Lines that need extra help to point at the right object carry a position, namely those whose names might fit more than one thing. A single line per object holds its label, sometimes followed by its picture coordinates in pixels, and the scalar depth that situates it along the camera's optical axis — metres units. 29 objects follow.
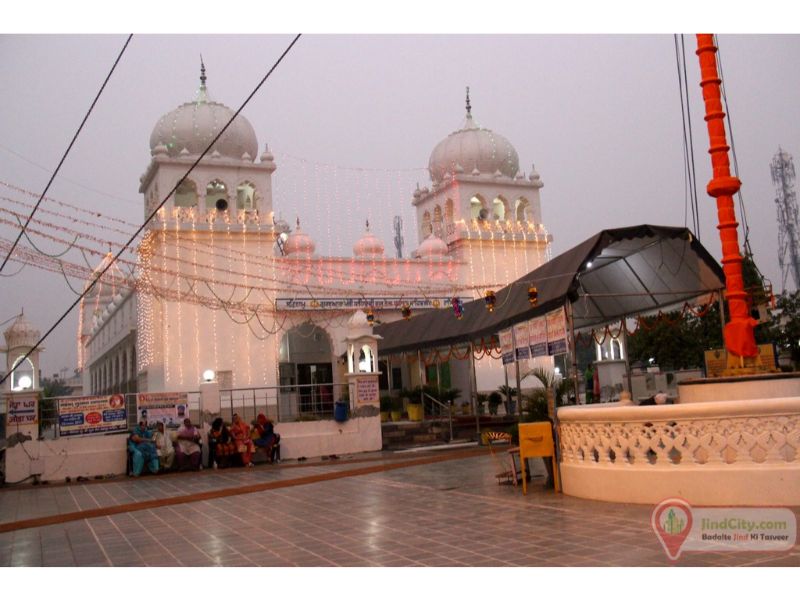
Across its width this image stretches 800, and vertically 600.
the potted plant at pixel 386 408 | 25.08
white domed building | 26.36
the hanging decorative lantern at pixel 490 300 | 17.61
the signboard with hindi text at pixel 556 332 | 14.61
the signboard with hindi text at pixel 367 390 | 19.06
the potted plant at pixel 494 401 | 25.00
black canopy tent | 13.21
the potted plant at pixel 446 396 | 23.33
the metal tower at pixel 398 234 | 57.53
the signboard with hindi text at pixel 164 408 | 16.88
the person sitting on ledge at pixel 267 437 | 17.34
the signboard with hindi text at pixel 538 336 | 15.63
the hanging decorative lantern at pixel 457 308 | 20.08
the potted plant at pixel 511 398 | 21.20
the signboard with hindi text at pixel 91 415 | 16.31
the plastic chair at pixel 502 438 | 10.94
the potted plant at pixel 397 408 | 24.80
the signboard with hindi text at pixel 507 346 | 17.72
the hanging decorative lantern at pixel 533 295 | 14.46
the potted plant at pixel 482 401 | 27.20
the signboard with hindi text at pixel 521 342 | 16.72
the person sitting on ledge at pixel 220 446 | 16.81
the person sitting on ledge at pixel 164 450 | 16.42
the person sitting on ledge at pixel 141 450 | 16.08
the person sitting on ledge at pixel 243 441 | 16.95
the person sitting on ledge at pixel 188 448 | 16.58
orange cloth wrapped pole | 10.28
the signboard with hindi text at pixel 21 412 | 15.85
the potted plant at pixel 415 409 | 23.50
